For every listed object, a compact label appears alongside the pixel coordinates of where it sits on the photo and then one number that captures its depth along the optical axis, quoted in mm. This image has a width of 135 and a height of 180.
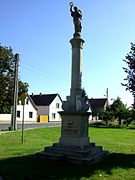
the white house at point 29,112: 35014
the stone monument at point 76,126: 6030
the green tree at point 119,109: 32085
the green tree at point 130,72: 7710
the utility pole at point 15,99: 17225
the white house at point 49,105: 40308
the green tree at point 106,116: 32013
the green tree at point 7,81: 24429
